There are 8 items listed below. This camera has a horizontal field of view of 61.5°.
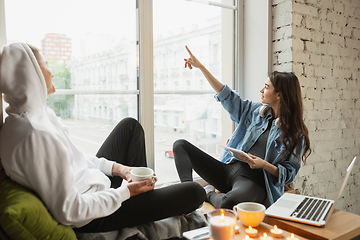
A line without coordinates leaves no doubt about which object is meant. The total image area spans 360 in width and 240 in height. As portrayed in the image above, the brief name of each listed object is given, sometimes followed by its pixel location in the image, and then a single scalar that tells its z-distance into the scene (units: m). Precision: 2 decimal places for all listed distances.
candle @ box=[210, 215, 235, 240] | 1.02
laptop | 1.27
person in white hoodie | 1.06
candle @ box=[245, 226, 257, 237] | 1.15
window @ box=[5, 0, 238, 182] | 1.74
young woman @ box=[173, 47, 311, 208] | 1.89
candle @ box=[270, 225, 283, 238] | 1.14
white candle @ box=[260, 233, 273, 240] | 1.11
